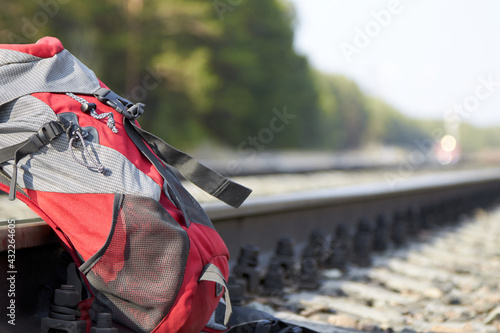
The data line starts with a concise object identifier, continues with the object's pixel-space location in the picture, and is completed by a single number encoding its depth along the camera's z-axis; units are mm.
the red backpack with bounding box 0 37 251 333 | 4035
